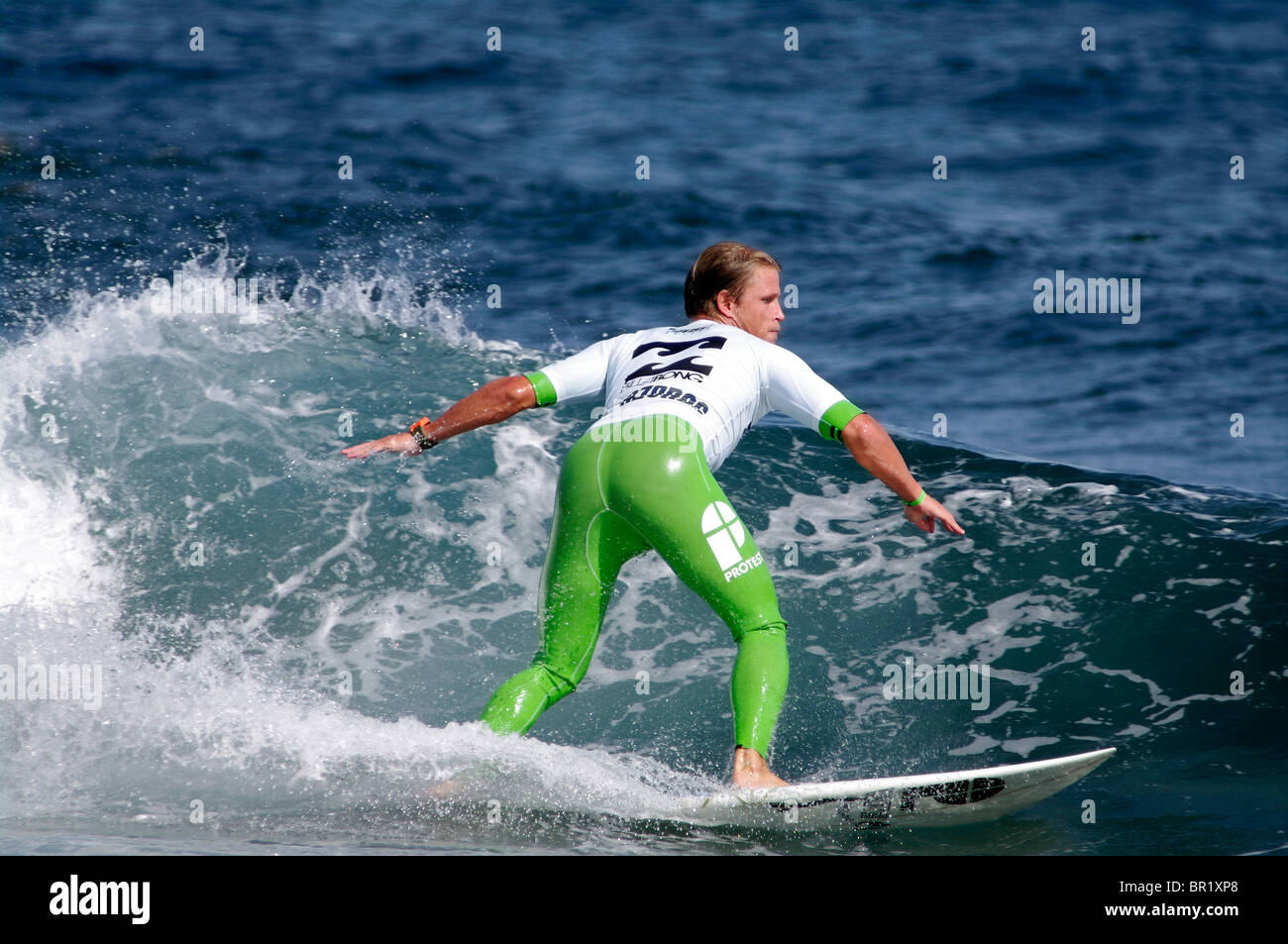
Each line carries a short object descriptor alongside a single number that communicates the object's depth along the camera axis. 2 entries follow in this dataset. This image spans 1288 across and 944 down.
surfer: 8.38
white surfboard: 8.13
